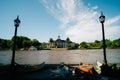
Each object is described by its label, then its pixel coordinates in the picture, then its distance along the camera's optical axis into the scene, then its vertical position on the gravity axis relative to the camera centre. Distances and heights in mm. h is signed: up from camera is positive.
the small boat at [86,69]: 8917 -3156
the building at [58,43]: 97482 +1425
